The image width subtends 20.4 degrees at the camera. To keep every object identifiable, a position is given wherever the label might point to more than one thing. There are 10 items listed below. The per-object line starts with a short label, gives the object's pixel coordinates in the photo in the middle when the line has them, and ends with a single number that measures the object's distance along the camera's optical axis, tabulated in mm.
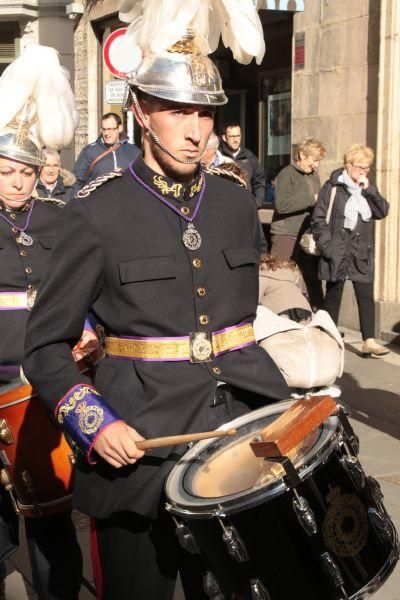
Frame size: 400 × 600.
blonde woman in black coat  8953
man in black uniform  2777
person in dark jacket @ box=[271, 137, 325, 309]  9969
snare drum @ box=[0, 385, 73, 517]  3785
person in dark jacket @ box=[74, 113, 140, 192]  11016
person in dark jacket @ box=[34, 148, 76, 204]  9297
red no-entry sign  11648
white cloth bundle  4621
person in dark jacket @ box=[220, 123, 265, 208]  10781
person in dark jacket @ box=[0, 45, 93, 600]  4391
